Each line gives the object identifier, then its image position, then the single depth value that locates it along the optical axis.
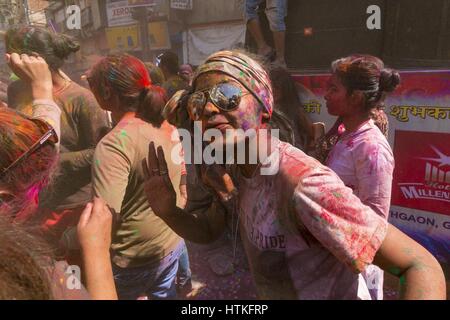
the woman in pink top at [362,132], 1.91
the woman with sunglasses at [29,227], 0.83
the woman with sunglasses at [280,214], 1.06
